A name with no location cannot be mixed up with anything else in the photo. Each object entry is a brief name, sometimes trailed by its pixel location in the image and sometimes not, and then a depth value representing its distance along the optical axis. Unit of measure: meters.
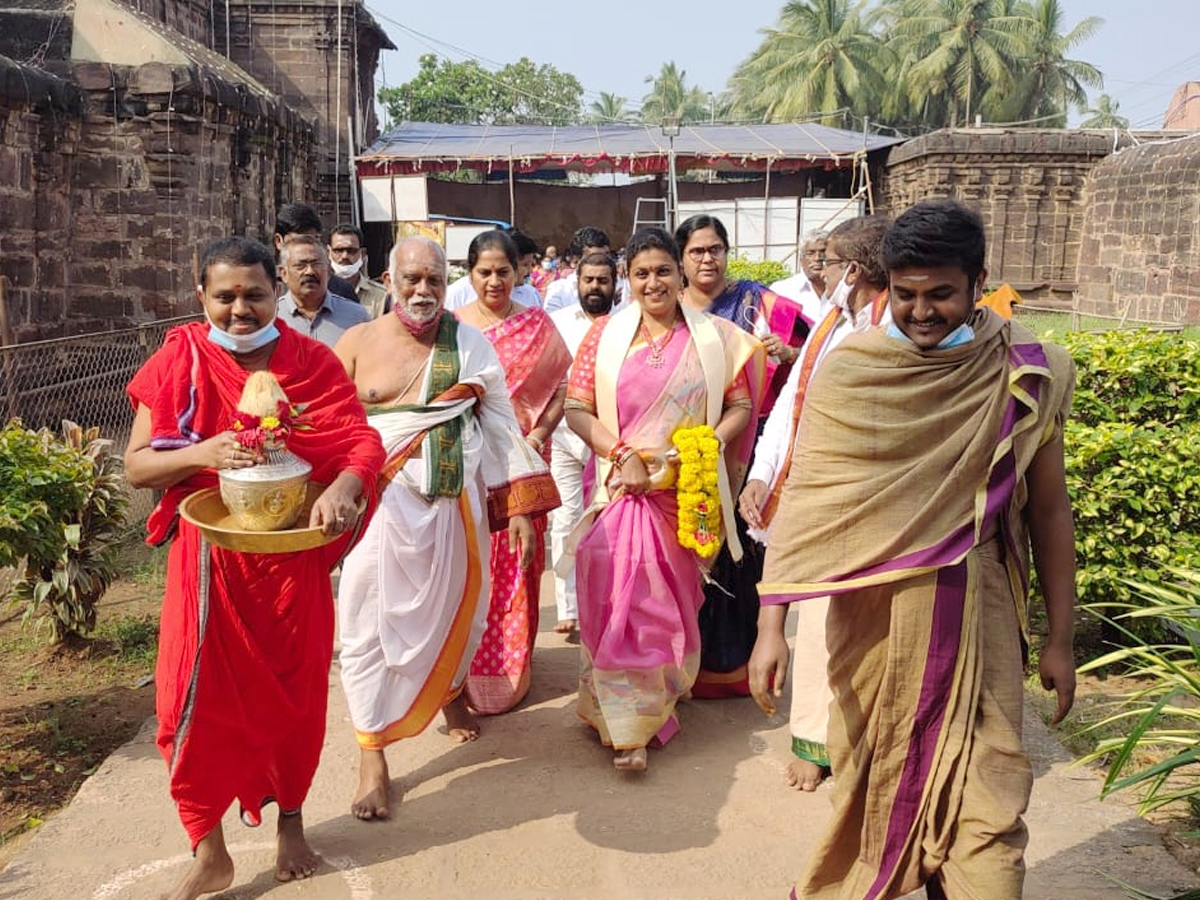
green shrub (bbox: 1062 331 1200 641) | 4.95
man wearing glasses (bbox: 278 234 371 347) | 5.38
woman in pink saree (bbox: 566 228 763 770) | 4.23
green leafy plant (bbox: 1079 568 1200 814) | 2.91
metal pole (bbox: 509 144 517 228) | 24.72
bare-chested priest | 3.96
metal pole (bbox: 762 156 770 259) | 23.58
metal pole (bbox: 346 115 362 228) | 21.28
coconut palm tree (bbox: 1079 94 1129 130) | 50.55
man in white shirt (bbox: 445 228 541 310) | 6.58
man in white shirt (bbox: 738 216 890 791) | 3.93
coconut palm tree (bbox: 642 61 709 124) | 66.31
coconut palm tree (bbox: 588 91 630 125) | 72.12
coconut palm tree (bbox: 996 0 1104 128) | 43.69
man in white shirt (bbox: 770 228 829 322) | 6.17
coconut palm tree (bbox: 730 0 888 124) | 43.28
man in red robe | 3.06
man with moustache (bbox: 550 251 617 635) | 5.80
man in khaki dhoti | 2.46
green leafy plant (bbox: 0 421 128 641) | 4.37
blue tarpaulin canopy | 22.41
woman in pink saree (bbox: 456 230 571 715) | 4.76
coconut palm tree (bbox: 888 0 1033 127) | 42.50
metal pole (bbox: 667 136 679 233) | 21.33
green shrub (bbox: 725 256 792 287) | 19.12
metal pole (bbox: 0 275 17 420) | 5.89
